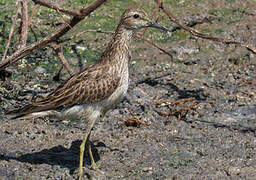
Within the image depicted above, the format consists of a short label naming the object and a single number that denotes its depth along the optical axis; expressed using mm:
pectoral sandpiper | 10687
